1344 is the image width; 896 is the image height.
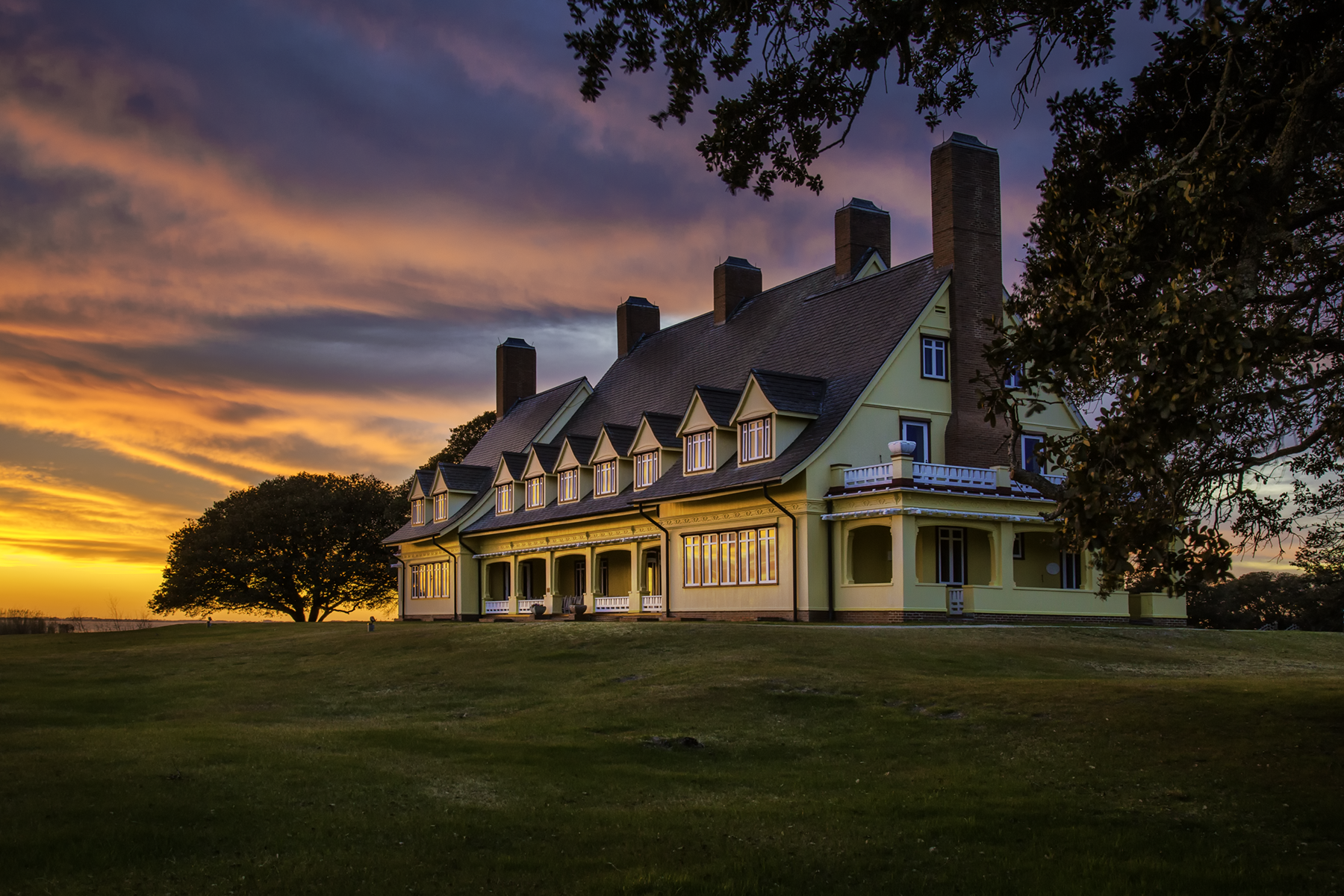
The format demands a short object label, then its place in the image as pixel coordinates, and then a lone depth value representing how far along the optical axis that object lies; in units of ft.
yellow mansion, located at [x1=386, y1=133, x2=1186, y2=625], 112.68
